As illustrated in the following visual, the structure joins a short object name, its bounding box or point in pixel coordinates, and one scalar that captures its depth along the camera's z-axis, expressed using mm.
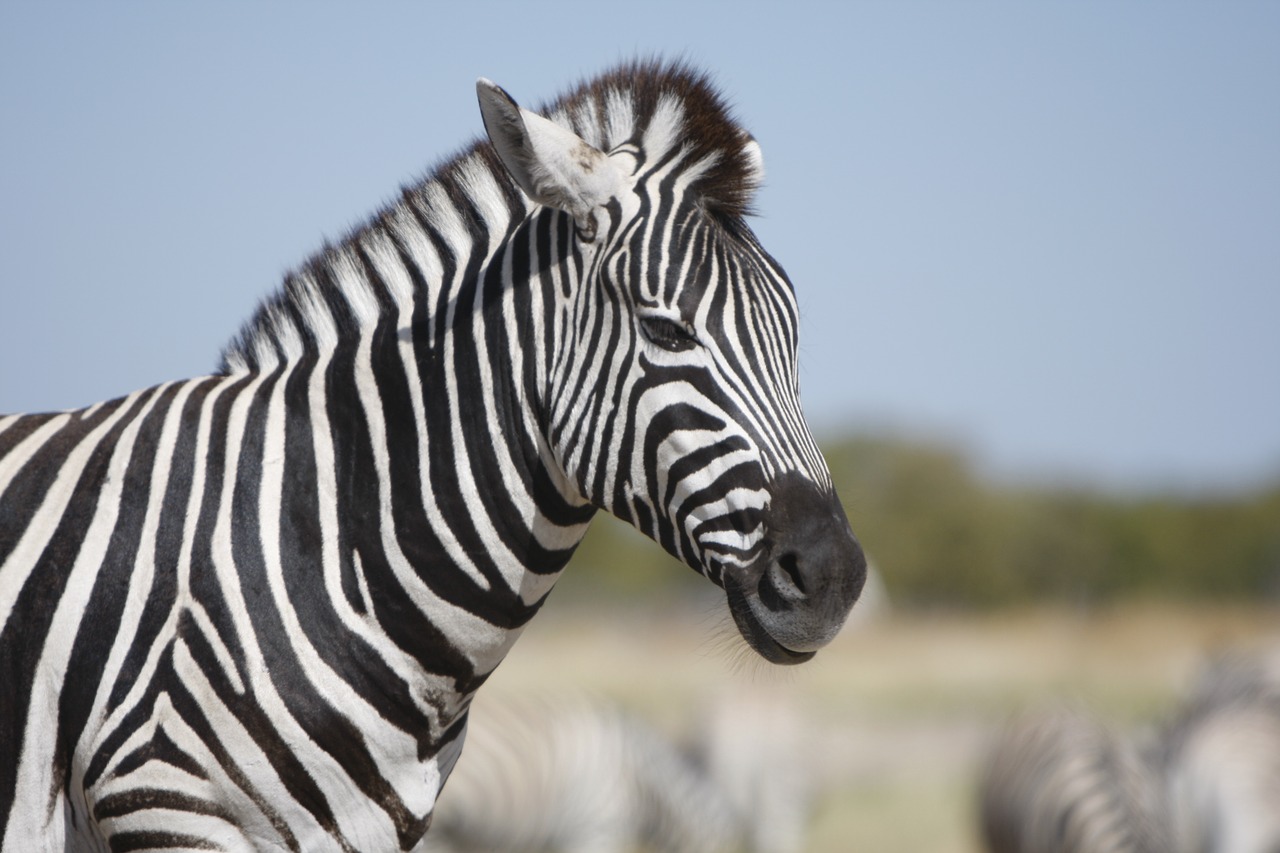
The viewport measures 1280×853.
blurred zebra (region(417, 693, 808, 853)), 24516
